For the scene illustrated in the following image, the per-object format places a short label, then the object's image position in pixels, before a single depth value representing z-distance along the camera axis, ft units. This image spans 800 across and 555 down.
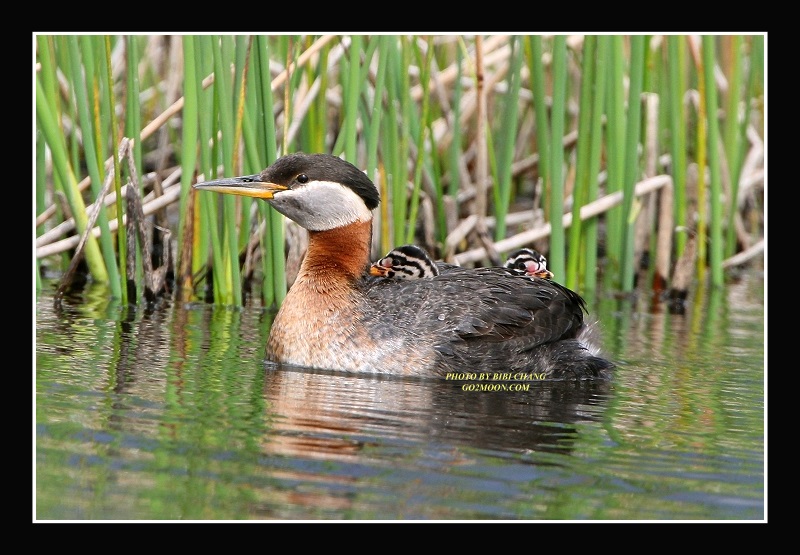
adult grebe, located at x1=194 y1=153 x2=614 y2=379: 26.43
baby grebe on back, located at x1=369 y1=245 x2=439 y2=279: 28.45
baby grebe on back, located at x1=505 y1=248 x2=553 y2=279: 29.93
